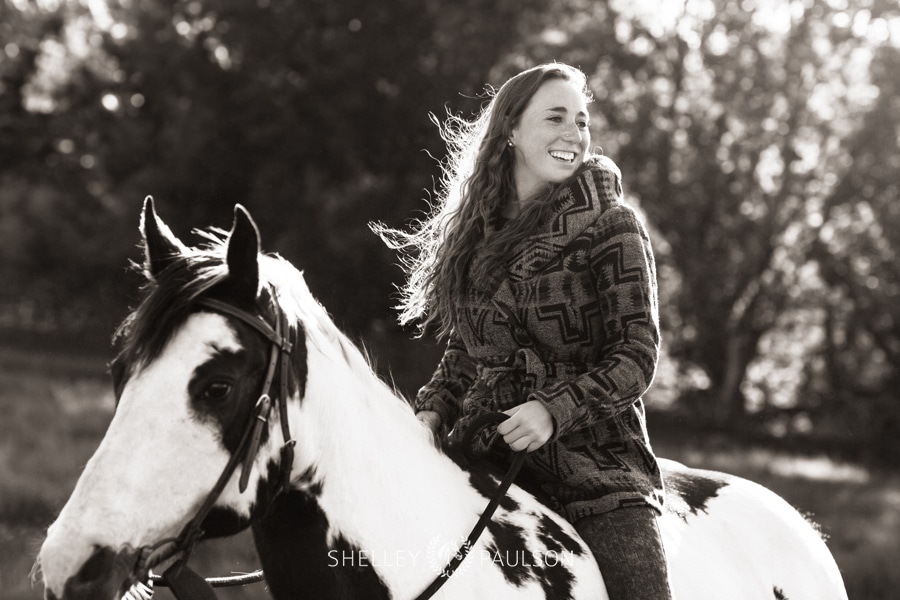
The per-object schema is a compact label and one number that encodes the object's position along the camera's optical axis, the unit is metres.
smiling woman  5.51
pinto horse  4.12
